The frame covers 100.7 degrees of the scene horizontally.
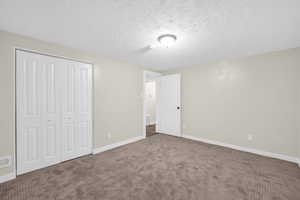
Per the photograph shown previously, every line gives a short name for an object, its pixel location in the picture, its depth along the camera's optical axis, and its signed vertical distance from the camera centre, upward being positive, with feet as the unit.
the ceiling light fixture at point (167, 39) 6.54 +3.26
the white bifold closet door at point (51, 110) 6.61 -0.62
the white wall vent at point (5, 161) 5.94 -2.99
